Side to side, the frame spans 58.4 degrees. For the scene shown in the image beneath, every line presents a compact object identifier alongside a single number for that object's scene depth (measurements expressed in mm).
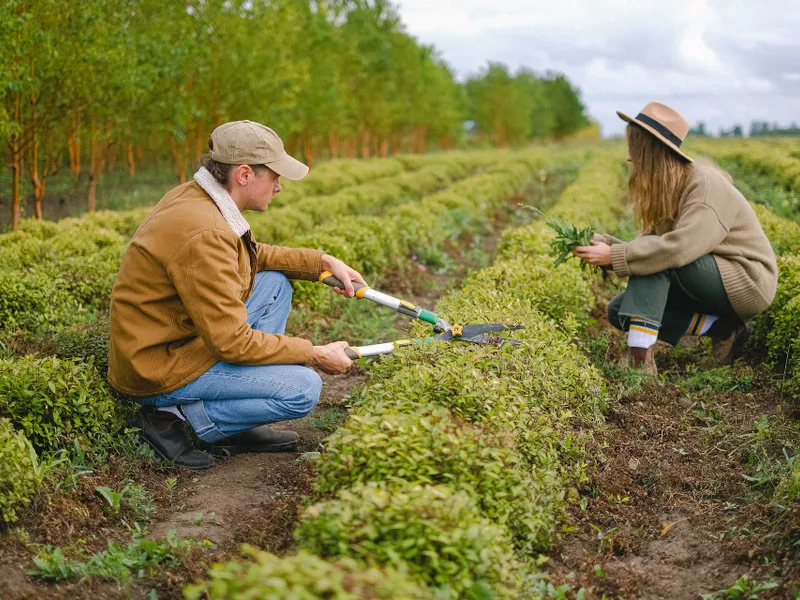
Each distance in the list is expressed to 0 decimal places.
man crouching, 3279
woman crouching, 4660
